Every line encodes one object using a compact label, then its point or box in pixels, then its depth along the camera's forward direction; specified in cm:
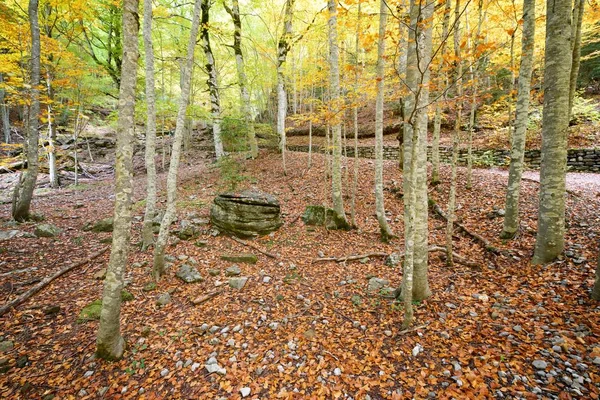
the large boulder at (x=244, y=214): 823
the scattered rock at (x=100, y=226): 829
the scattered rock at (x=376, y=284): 551
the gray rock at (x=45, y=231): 743
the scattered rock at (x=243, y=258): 689
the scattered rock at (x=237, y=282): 583
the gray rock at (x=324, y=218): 876
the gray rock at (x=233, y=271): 631
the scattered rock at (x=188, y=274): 594
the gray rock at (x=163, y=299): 521
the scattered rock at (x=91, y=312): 460
